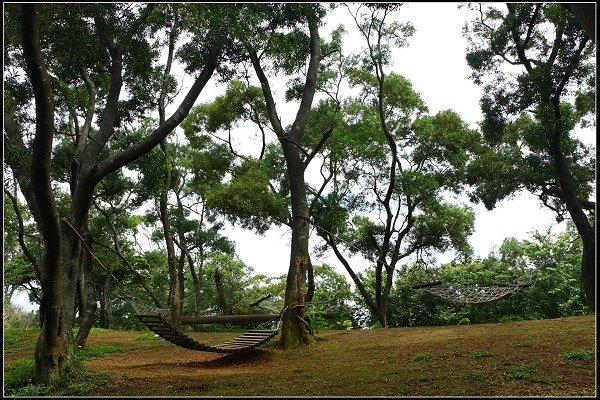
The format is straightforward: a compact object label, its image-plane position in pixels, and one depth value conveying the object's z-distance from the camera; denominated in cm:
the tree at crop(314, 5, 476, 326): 1113
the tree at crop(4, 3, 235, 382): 397
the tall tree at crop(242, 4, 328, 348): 650
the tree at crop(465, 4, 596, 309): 733
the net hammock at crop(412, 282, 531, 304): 710
